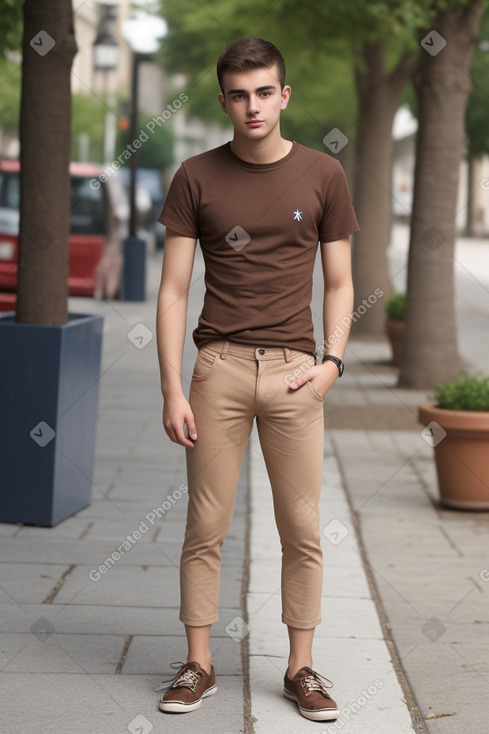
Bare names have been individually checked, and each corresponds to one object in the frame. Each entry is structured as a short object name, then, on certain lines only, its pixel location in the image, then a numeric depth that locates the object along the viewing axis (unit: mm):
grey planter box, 6039
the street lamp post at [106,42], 16386
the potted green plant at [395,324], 13219
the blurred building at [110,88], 54500
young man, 3725
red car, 18203
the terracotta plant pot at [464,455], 6793
